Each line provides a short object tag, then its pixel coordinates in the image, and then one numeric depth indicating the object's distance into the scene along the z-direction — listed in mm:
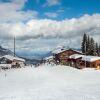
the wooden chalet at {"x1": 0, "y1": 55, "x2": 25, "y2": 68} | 46056
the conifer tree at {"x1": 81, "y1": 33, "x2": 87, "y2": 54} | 53187
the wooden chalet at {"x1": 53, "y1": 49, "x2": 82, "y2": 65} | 51060
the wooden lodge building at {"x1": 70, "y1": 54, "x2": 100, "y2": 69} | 36612
